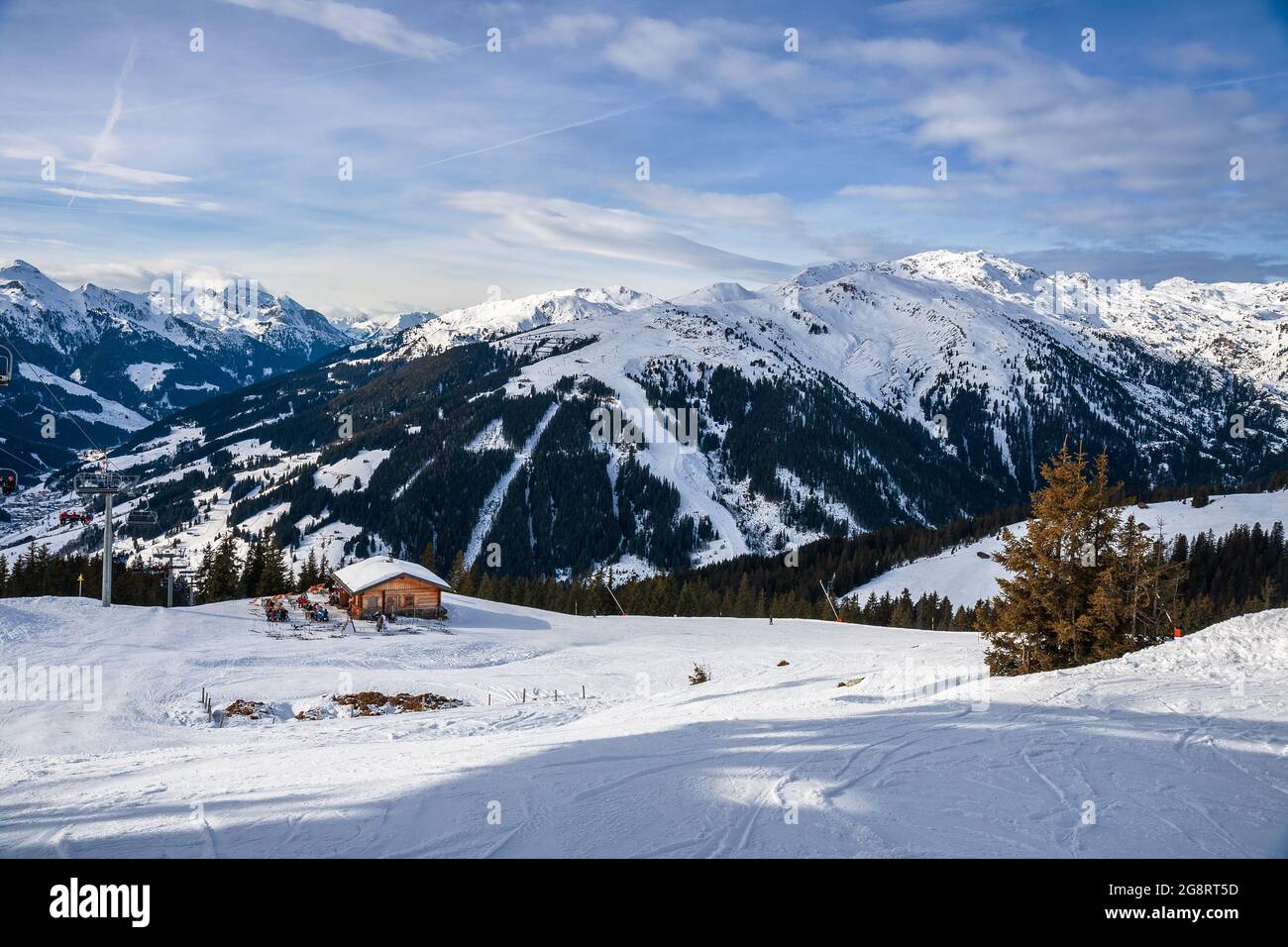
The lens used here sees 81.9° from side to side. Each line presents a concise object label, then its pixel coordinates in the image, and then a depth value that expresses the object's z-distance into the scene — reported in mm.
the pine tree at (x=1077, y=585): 23516
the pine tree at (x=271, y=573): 63125
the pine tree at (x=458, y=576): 79000
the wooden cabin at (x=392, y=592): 45625
